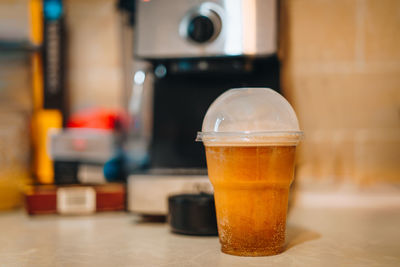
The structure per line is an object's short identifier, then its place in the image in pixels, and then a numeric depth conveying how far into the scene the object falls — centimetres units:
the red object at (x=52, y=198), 97
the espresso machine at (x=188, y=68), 89
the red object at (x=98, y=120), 112
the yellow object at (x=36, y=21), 117
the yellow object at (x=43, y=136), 120
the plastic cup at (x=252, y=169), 60
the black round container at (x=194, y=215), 73
